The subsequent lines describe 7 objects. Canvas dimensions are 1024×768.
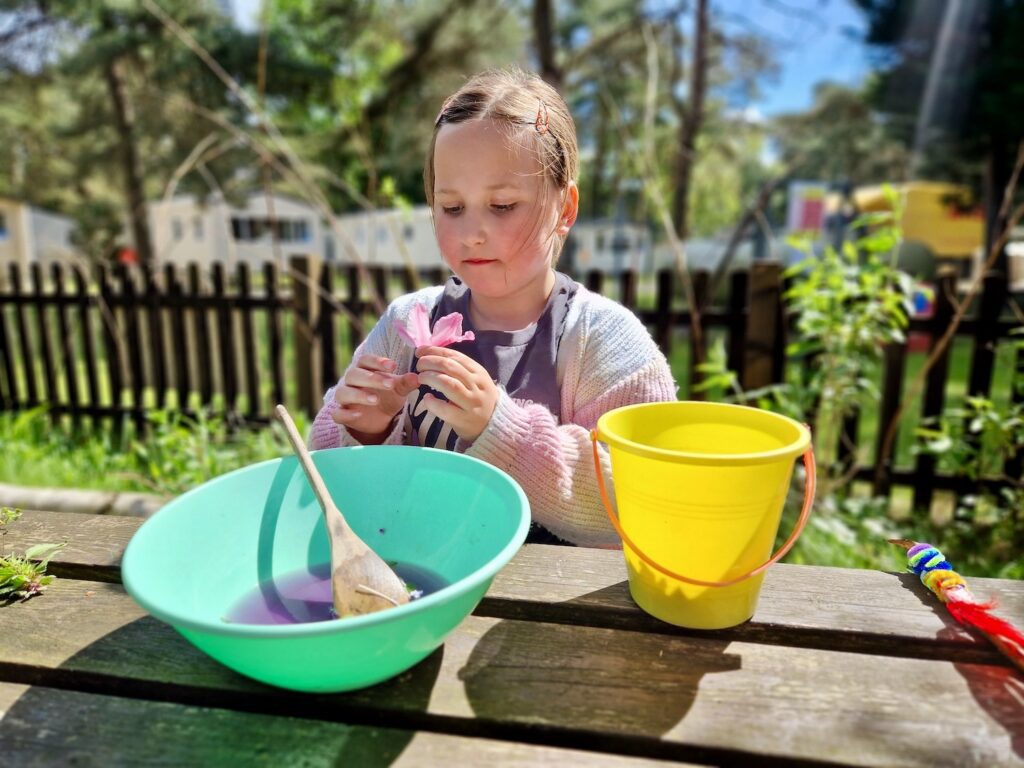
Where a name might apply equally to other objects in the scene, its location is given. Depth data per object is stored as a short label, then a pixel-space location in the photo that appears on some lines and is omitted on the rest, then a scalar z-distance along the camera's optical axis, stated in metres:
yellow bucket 0.78
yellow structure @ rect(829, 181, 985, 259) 18.52
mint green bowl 0.63
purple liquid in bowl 0.85
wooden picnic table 0.67
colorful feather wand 0.79
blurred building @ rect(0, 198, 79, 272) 29.38
